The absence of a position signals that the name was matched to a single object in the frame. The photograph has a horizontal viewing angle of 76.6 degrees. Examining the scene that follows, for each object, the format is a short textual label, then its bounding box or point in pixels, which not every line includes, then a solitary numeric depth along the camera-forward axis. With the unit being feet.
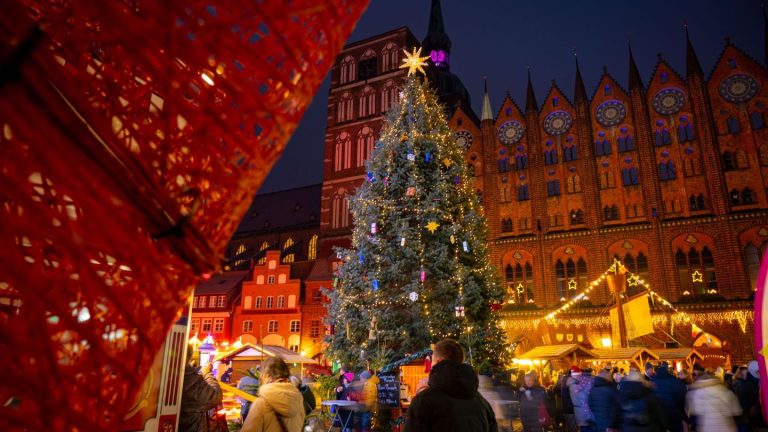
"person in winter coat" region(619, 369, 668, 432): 17.67
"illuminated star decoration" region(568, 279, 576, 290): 85.20
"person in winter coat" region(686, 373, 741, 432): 18.61
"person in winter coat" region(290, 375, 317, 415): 23.15
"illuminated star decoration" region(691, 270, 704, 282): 77.67
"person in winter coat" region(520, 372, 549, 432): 27.55
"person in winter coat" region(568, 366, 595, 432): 28.69
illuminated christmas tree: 38.24
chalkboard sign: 31.94
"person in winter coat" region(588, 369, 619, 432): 19.14
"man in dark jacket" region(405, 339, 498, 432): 8.96
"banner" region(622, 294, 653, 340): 52.24
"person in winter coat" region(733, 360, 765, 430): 26.22
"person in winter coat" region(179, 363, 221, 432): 13.83
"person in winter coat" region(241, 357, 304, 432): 9.96
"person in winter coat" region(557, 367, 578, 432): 32.37
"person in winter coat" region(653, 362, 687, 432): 25.59
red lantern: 1.94
